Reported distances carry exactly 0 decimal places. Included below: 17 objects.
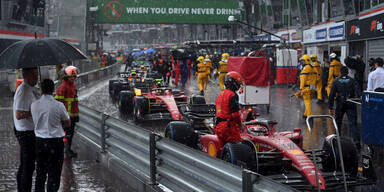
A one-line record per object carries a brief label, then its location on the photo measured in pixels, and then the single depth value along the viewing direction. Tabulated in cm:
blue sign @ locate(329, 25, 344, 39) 2523
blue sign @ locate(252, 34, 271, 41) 3850
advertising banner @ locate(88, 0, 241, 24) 4544
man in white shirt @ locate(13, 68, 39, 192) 568
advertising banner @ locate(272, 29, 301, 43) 3353
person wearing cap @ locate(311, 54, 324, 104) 1723
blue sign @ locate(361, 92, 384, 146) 789
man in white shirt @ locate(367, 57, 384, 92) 1009
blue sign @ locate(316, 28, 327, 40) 2772
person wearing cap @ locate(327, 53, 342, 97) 1548
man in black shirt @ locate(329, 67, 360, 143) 945
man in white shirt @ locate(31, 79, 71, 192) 552
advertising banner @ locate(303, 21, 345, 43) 2550
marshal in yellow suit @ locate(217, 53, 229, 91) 1866
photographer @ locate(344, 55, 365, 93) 1640
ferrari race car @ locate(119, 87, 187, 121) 1331
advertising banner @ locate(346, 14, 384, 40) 2009
